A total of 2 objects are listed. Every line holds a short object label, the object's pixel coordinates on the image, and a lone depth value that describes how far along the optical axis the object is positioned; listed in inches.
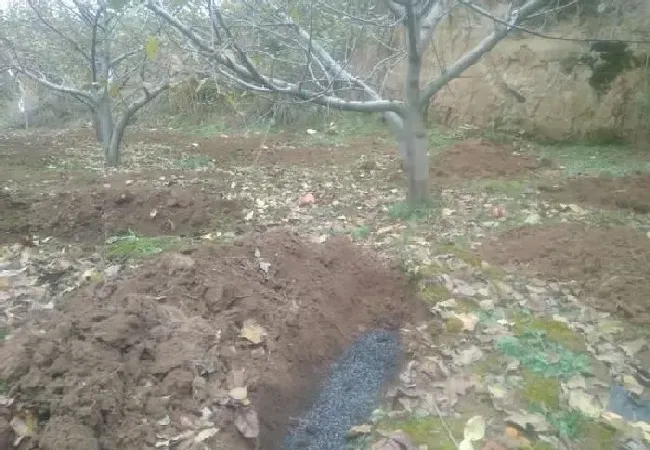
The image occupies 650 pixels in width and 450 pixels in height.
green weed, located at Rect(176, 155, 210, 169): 312.7
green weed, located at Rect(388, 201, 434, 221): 209.5
